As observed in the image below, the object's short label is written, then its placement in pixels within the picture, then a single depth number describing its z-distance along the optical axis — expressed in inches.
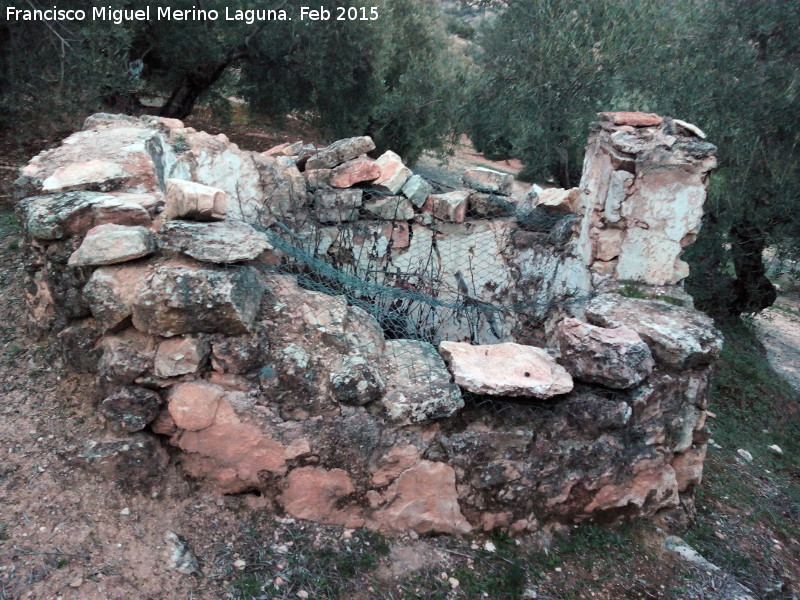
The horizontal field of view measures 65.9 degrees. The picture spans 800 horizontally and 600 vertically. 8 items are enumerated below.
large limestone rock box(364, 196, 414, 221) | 220.8
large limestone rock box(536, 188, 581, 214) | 201.8
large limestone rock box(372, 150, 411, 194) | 218.1
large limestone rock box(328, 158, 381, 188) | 217.2
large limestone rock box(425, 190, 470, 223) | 216.2
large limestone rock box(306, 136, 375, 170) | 218.2
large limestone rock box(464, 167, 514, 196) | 225.1
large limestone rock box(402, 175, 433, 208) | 219.0
